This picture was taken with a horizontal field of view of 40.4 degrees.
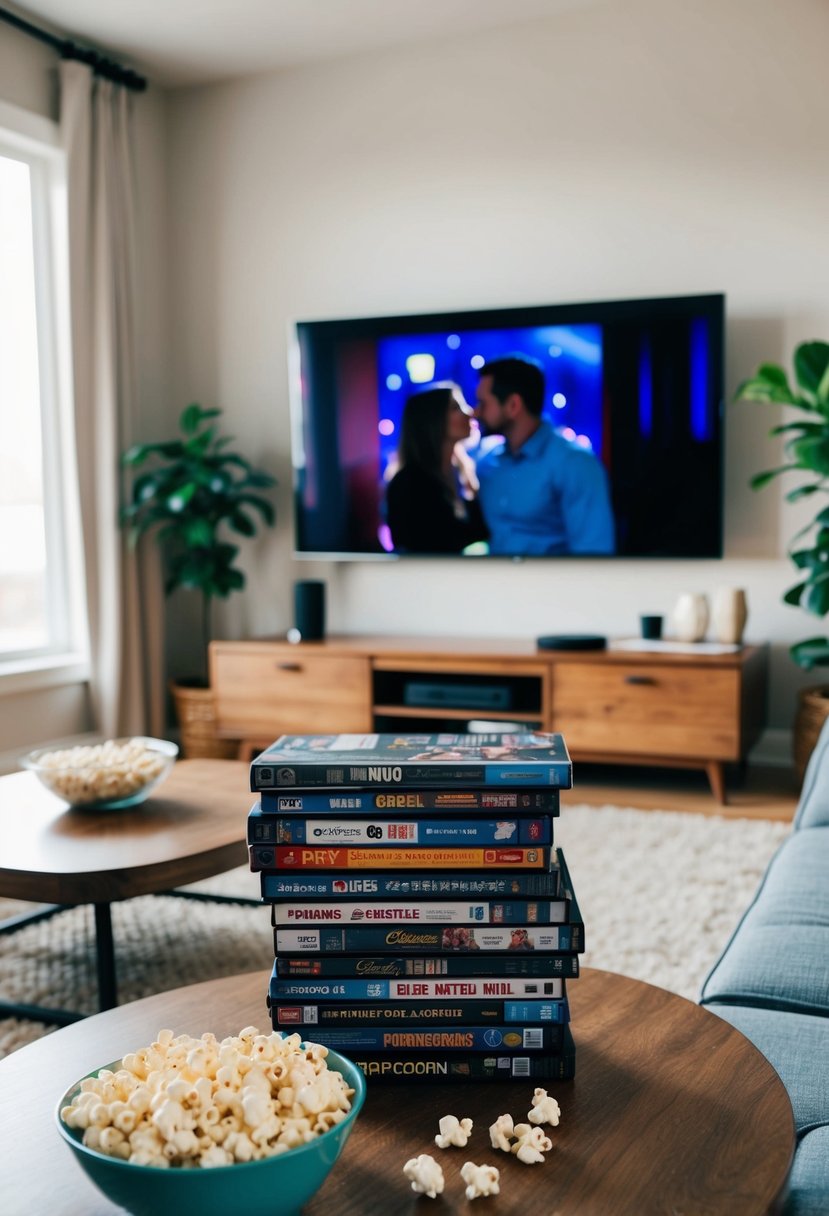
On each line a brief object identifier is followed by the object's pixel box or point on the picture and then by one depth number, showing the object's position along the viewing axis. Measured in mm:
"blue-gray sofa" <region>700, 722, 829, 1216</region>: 941
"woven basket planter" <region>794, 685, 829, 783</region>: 3424
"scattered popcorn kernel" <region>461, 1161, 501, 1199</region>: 749
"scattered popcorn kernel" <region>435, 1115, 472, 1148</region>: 814
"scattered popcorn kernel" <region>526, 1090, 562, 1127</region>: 840
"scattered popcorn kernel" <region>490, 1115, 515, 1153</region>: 809
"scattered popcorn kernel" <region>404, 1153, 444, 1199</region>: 750
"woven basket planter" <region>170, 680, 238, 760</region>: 4281
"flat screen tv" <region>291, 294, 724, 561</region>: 3832
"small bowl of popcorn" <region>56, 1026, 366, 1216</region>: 671
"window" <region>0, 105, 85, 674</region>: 4090
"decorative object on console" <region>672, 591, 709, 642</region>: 3725
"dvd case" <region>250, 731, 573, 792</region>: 909
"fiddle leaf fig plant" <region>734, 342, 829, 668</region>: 3340
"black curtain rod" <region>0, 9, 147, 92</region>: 3889
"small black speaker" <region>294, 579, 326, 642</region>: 4180
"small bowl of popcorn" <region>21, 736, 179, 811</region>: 2115
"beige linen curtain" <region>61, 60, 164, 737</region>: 4172
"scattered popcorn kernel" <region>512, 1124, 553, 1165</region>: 793
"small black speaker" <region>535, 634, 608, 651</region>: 3696
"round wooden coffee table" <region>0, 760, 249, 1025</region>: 1775
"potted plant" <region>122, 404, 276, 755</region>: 4227
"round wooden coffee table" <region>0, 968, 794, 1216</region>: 755
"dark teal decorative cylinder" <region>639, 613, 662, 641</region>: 3771
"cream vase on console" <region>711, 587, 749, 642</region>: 3668
